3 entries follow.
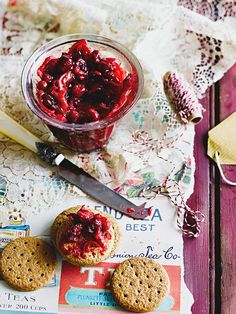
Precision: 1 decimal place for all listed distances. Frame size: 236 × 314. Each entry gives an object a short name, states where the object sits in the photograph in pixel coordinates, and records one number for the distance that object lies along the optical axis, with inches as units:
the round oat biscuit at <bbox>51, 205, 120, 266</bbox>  53.1
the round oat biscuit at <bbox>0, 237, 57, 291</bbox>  53.1
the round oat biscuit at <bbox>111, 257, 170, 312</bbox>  52.1
